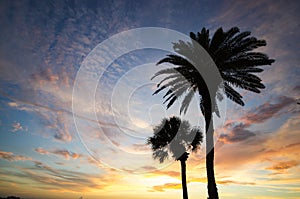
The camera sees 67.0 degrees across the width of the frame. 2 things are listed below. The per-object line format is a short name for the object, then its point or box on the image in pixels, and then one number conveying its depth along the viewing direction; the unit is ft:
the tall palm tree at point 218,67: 57.62
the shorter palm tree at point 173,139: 88.28
